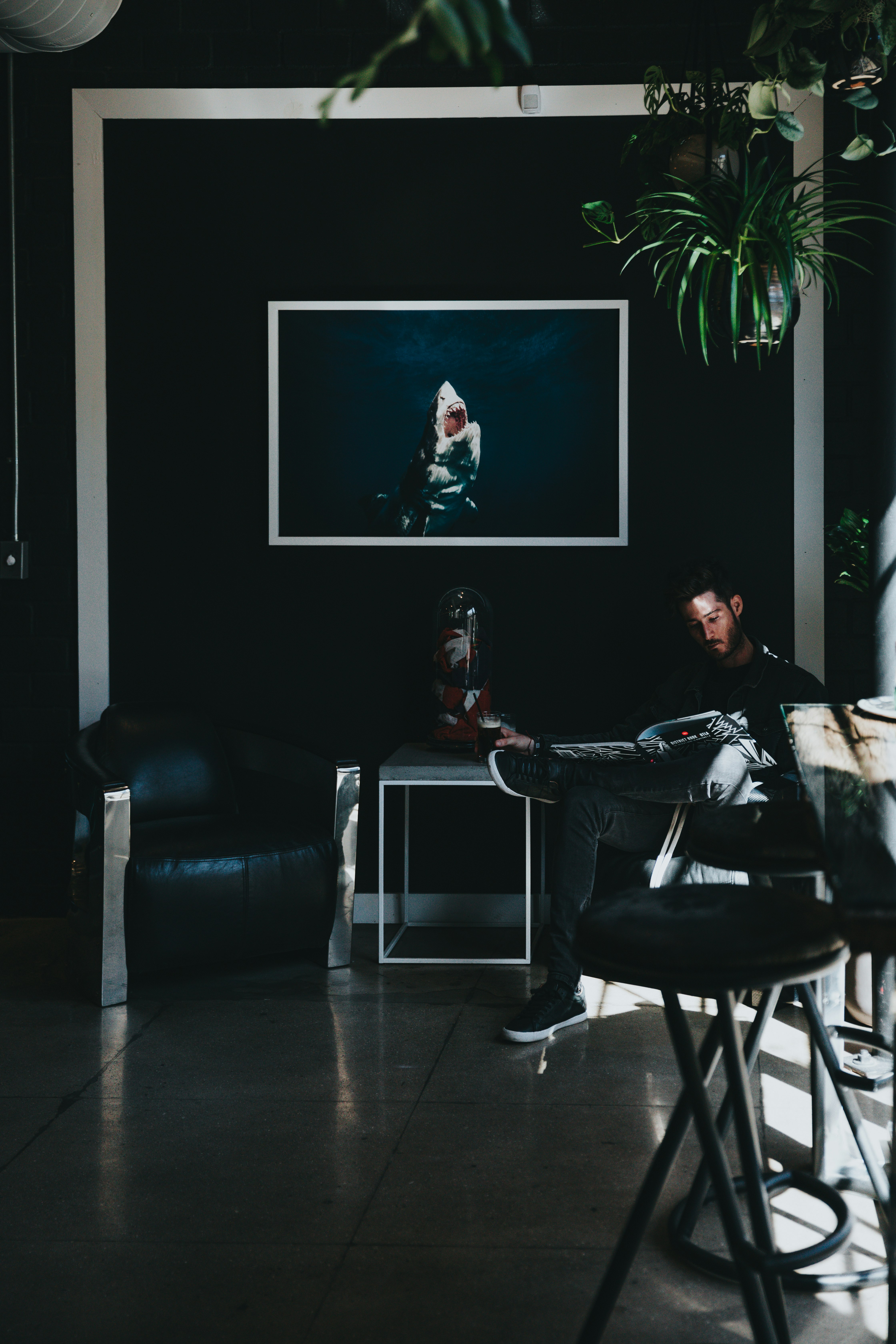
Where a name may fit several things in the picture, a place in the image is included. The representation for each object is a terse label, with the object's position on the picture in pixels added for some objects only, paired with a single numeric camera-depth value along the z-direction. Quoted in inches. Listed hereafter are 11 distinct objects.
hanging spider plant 98.7
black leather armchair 128.5
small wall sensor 159.2
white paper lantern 126.2
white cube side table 139.7
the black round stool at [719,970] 55.1
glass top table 41.0
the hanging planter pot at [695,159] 107.4
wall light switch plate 158.2
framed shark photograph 161.5
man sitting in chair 123.5
